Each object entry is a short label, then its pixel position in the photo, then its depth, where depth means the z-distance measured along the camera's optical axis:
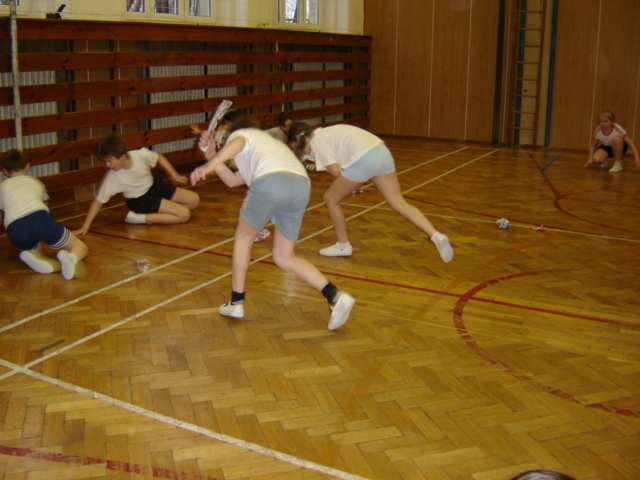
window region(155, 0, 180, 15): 9.24
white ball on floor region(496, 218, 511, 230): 6.48
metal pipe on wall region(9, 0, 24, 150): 6.19
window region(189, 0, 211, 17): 9.77
